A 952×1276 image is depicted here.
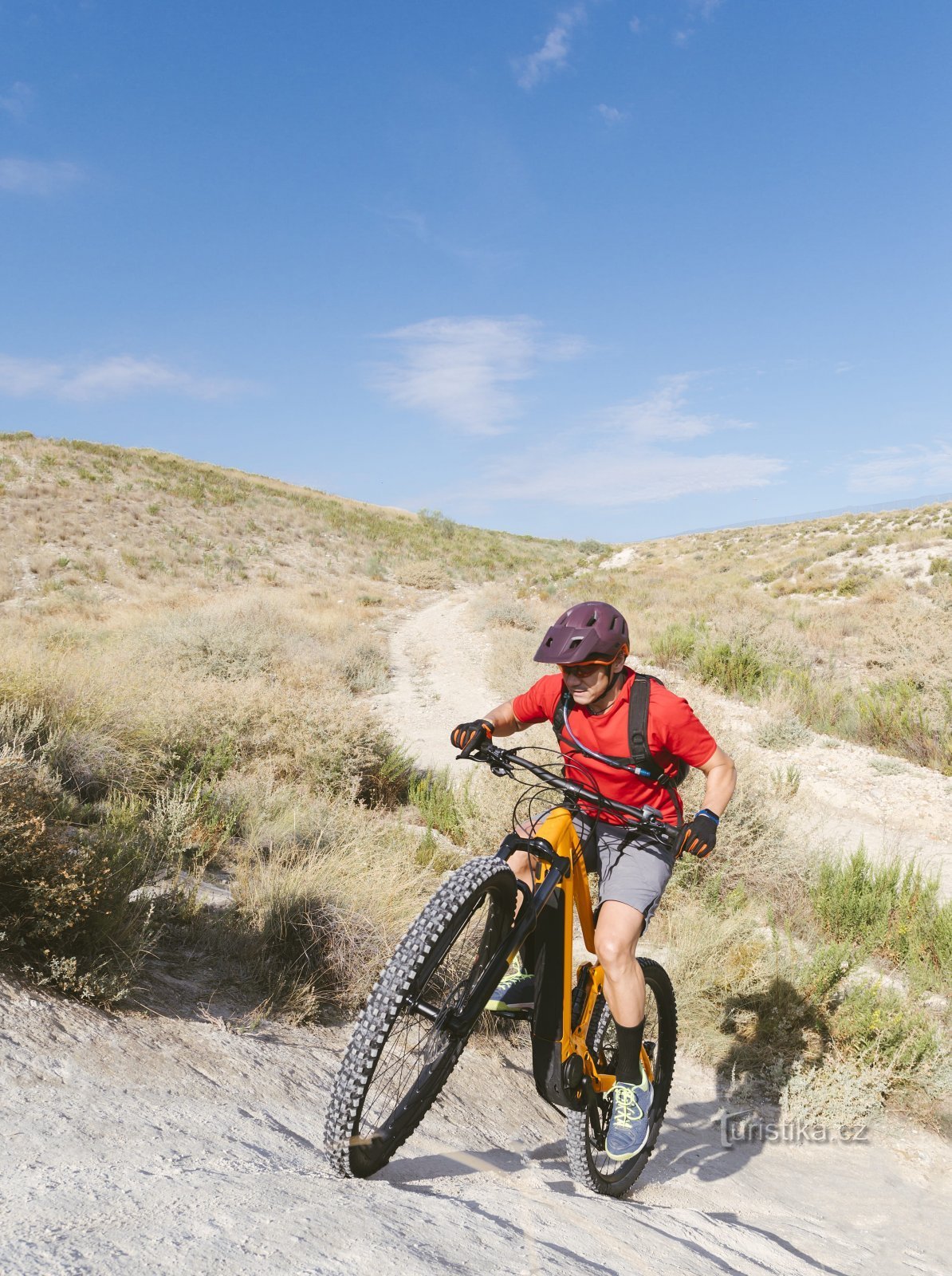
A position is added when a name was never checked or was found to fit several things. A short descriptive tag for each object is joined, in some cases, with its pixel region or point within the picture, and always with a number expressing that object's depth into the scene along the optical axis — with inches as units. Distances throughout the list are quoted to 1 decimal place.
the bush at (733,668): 501.0
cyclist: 110.5
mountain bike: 90.0
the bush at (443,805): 274.7
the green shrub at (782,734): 411.5
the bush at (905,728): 393.4
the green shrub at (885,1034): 168.6
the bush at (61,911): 116.8
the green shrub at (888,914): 213.5
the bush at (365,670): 536.1
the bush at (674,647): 549.3
